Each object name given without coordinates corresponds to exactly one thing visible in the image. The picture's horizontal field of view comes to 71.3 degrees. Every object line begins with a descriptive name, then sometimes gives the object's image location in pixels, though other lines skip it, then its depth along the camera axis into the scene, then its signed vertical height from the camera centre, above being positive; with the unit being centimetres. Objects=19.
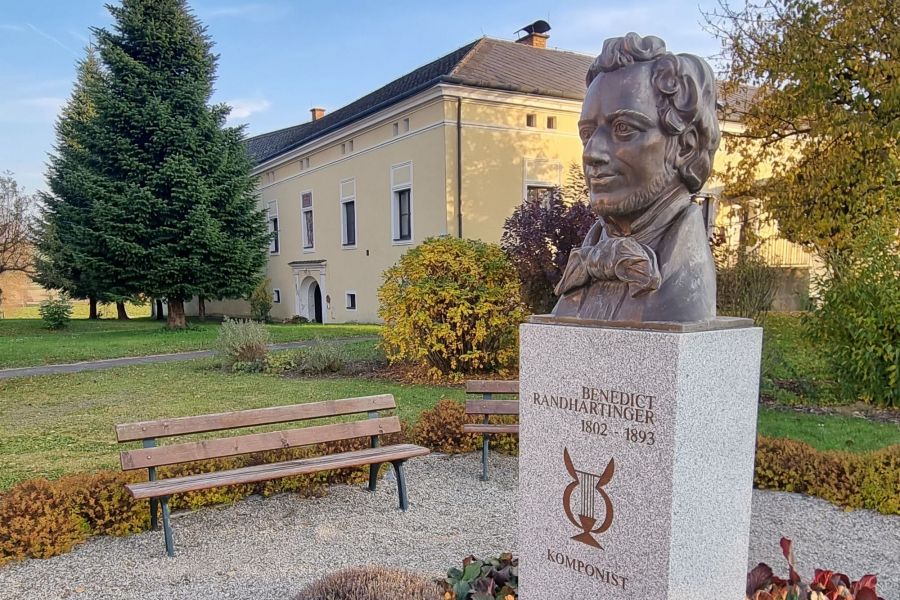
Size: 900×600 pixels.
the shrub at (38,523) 431 -158
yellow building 1925 +478
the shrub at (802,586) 300 -144
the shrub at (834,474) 513 -154
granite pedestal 257 -71
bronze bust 271 +56
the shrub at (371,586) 326 -154
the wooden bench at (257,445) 454 -116
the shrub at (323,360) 1220 -121
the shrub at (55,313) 2341 -49
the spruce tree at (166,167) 1988 +431
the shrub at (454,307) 1059 -16
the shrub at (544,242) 1070 +95
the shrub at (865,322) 801 -35
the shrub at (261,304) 2834 -24
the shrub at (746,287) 1206 +18
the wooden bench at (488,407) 611 -108
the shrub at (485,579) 330 -154
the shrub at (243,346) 1290 -98
